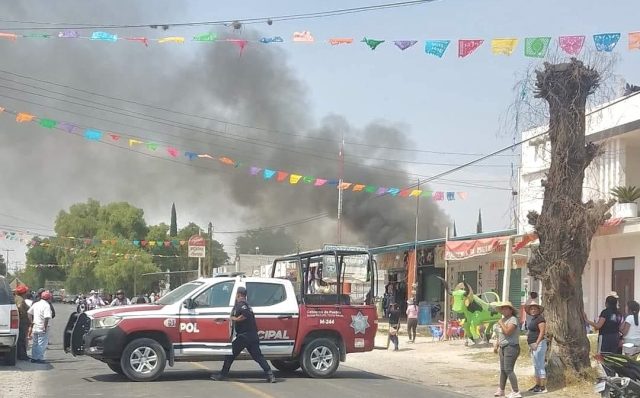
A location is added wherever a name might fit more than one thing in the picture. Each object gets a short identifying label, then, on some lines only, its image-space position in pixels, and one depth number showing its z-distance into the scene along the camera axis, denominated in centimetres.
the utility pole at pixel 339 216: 3731
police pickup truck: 1212
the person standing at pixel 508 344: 1162
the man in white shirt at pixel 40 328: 1555
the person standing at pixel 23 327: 1608
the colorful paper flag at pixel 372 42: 1559
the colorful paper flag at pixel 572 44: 1381
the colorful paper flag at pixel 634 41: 1359
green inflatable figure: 2133
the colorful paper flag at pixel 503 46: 1458
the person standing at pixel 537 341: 1229
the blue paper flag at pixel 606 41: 1355
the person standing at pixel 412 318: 2445
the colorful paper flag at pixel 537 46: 1415
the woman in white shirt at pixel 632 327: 1151
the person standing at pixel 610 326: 1164
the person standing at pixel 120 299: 2057
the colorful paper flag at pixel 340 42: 1588
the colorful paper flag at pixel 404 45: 1539
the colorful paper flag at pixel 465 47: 1502
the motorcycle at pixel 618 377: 983
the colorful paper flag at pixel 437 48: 1516
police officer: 1220
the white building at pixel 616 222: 2020
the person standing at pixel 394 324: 2181
